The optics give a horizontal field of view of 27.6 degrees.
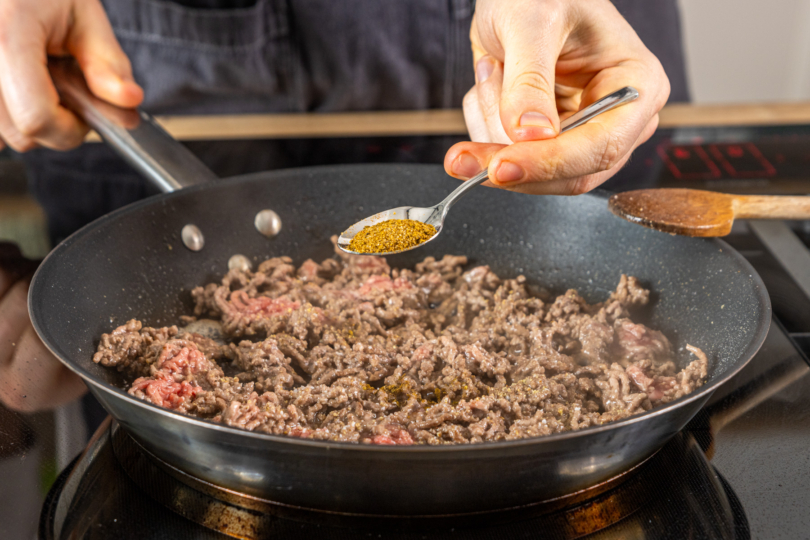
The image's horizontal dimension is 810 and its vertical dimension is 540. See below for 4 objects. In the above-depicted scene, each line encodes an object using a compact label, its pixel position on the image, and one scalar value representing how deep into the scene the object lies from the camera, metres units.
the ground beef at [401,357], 0.62
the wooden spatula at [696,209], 0.66
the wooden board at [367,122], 0.88
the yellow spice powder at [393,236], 0.66
